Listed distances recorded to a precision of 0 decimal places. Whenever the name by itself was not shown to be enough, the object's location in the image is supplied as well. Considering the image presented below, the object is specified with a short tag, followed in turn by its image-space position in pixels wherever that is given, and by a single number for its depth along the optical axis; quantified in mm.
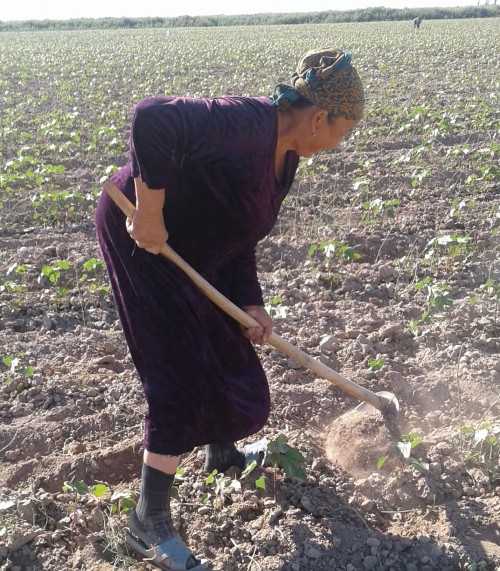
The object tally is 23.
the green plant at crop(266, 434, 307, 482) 2260
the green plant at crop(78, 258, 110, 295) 3752
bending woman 1795
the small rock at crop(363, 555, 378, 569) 2121
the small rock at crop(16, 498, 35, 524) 2264
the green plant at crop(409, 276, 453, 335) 2932
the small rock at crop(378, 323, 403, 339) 3379
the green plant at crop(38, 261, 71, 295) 3729
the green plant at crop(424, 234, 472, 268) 3887
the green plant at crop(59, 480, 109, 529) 2152
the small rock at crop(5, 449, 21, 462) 2650
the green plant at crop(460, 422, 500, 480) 2402
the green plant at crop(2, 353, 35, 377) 2879
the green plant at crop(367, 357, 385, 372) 2865
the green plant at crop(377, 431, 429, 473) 2281
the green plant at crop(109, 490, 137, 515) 2195
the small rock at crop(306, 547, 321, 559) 2143
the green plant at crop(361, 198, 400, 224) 4676
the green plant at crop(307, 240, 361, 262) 3928
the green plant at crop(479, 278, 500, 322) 3184
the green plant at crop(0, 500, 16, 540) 2179
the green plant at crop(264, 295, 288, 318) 3078
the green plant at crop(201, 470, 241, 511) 2238
